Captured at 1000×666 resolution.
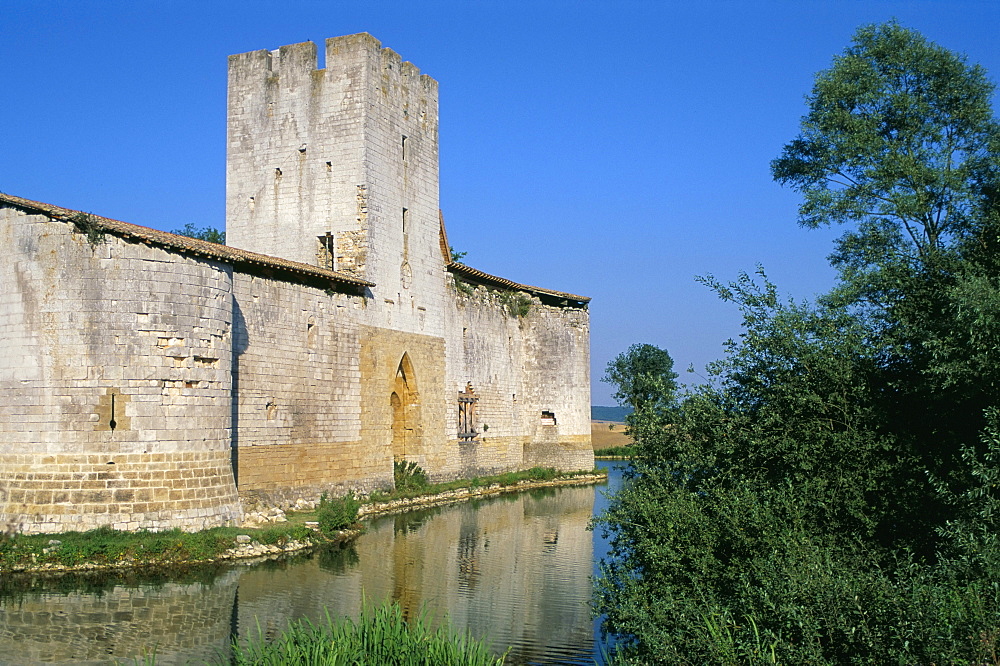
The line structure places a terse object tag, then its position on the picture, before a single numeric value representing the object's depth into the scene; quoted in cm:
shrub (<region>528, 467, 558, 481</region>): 2998
